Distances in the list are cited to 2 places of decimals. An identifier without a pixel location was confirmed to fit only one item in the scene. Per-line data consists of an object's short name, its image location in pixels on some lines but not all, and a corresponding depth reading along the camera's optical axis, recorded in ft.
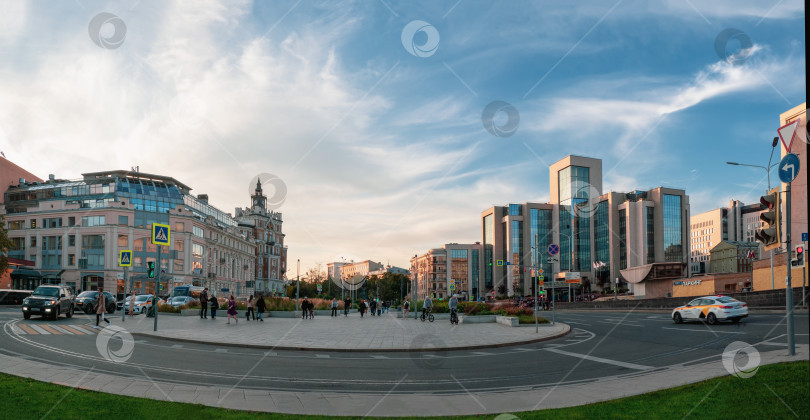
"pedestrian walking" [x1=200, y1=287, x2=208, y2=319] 118.21
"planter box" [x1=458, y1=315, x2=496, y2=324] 114.32
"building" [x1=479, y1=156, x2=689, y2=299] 359.05
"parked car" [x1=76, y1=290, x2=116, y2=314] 117.80
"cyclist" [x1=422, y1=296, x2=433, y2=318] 129.59
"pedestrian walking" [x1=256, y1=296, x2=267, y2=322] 113.92
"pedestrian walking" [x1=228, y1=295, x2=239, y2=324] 103.35
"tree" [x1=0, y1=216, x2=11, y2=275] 172.10
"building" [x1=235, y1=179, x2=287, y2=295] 442.50
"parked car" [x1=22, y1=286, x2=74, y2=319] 93.15
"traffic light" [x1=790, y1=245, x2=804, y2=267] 99.32
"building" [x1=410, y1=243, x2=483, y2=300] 485.97
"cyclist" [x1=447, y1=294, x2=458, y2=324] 111.59
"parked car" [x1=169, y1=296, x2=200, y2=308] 153.58
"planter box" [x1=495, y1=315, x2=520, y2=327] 99.76
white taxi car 84.33
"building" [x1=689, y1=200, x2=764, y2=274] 582.76
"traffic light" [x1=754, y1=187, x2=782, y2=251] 31.37
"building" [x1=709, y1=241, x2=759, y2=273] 341.41
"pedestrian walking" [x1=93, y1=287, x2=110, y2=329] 85.07
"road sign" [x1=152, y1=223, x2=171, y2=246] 83.20
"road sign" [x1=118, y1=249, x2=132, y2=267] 101.35
